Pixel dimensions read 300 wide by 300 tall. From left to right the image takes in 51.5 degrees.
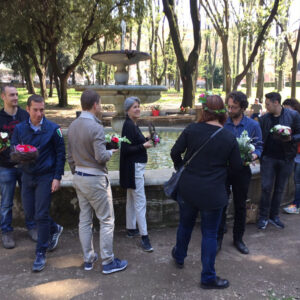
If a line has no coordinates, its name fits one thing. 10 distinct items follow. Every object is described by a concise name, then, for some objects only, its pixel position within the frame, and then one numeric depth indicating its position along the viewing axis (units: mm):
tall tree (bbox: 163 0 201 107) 15750
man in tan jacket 3055
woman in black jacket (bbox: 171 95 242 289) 2859
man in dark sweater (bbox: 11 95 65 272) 3377
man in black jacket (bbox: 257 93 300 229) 4324
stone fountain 7191
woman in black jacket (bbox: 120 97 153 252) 3744
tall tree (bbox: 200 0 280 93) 19562
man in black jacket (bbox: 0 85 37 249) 3863
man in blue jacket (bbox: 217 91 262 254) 3617
